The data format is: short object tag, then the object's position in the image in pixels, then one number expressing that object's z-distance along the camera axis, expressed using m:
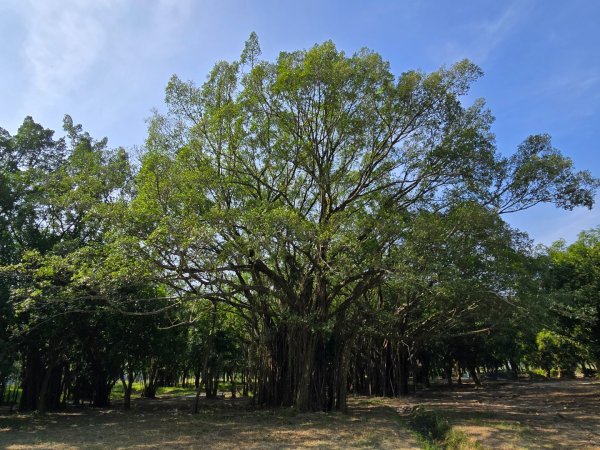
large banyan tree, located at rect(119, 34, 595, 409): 10.48
